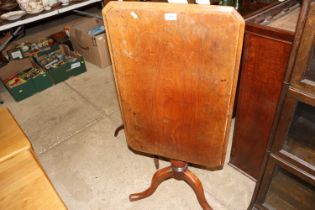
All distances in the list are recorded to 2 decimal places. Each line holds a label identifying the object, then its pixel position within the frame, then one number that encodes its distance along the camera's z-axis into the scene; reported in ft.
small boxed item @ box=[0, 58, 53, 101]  8.96
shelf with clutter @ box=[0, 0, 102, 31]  7.80
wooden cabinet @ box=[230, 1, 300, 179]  3.83
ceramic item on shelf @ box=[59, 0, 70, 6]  8.75
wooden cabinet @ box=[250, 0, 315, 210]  2.72
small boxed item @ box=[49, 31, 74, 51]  11.03
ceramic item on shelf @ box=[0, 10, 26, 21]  7.88
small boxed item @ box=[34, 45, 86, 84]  9.67
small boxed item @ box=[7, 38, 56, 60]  9.91
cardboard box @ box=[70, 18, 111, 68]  9.82
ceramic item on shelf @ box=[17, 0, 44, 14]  7.96
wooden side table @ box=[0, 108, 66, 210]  2.70
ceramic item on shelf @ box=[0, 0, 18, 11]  8.43
